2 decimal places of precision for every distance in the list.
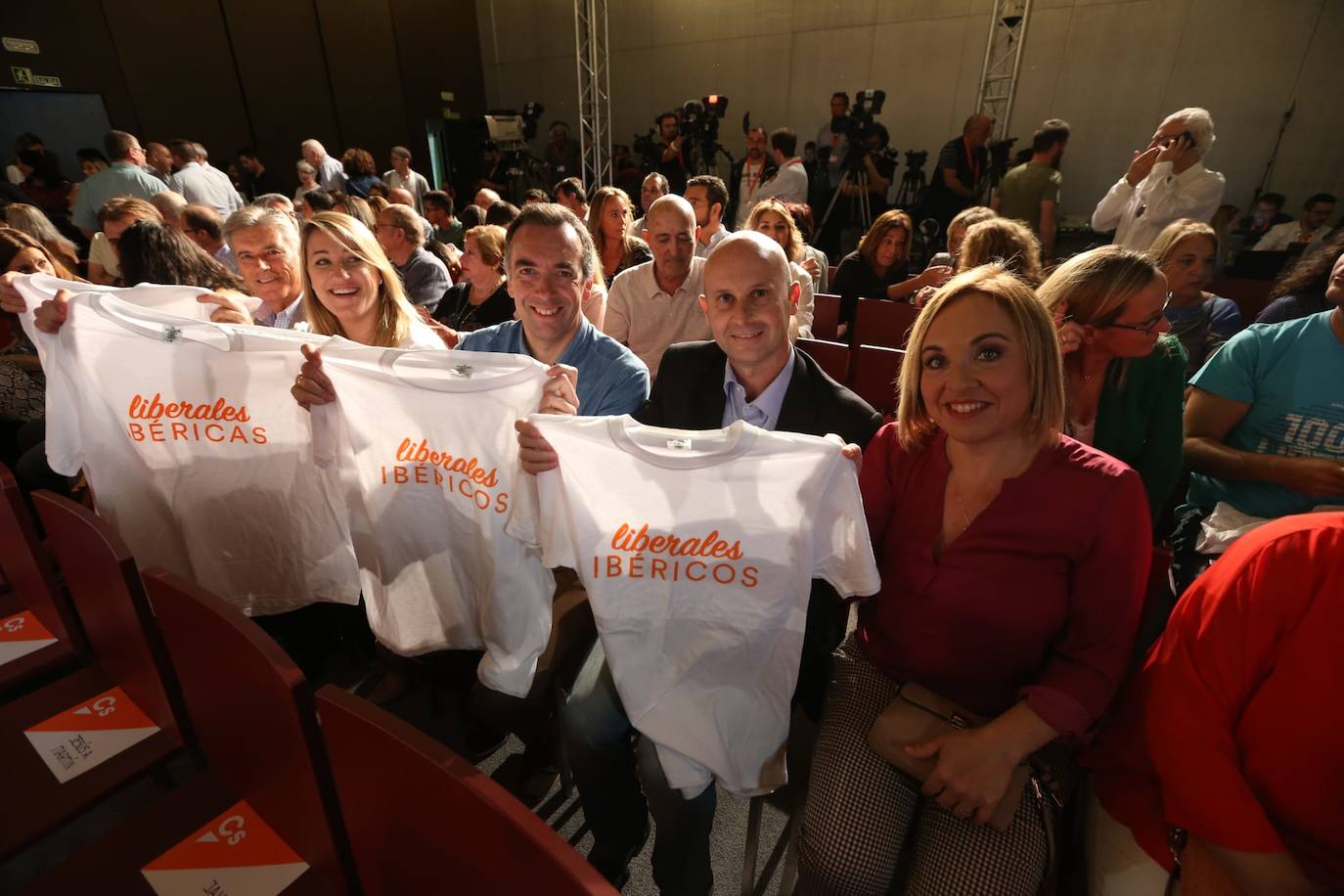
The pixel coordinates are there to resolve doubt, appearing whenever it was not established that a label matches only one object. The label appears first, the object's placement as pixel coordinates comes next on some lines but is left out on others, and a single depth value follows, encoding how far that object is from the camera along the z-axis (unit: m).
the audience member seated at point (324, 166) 7.44
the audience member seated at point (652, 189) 5.23
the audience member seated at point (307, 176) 7.59
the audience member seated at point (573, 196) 5.37
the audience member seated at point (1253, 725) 0.95
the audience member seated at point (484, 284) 3.53
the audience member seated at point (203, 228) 3.77
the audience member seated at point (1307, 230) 5.81
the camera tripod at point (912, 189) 8.04
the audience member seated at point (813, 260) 4.32
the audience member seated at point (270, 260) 2.34
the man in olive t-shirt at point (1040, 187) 5.00
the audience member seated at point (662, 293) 3.05
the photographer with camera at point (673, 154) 7.93
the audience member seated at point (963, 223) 3.78
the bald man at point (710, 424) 1.44
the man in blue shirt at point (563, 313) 1.88
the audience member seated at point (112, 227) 3.35
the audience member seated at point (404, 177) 7.51
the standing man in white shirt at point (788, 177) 5.96
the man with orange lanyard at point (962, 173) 6.21
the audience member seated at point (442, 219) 5.92
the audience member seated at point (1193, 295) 2.70
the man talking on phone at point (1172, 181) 3.71
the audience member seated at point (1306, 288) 2.13
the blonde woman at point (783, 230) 3.59
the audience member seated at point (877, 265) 4.10
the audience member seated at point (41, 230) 3.52
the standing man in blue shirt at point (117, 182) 5.08
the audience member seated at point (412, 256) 3.82
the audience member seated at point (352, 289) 2.02
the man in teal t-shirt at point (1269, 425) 1.68
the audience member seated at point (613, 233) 4.00
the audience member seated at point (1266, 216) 6.49
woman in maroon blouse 1.19
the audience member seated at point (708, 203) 4.12
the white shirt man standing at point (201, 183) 5.84
